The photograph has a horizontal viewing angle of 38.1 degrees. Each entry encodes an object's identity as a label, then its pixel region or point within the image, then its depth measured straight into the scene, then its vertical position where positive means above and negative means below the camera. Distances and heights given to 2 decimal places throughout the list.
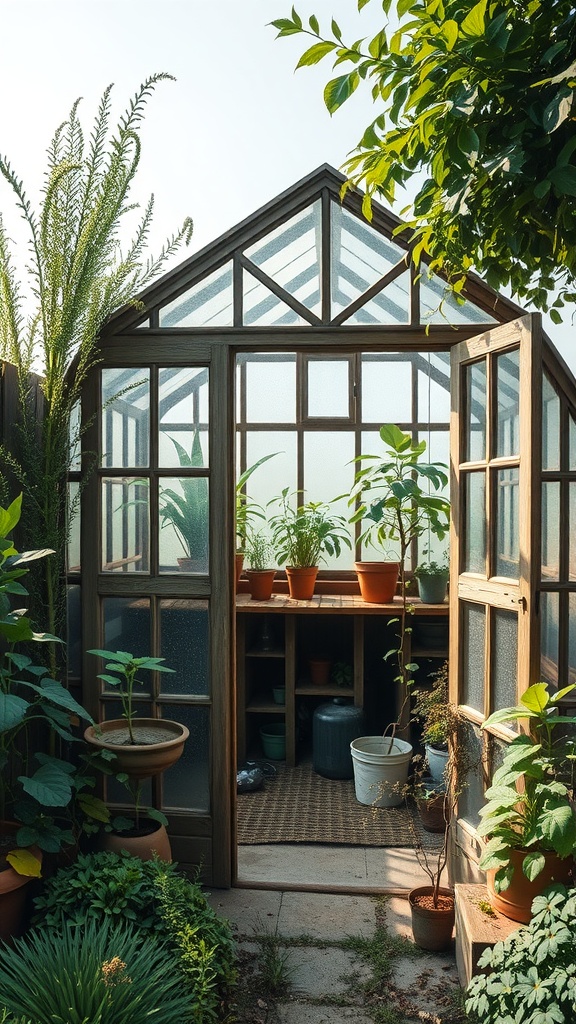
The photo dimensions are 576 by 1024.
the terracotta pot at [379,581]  5.06 -0.32
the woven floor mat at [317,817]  4.07 -1.49
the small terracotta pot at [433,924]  2.98 -1.42
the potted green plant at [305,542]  5.24 -0.09
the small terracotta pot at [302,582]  5.22 -0.34
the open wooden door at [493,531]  2.79 -0.01
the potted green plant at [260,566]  5.19 -0.24
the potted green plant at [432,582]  4.95 -0.33
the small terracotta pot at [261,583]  5.18 -0.34
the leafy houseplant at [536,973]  2.05 -1.14
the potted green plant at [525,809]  2.46 -0.85
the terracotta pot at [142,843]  3.11 -1.18
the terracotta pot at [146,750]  3.12 -0.83
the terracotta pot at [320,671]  5.28 -0.91
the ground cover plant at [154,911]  2.53 -1.24
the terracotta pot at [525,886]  2.52 -1.09
